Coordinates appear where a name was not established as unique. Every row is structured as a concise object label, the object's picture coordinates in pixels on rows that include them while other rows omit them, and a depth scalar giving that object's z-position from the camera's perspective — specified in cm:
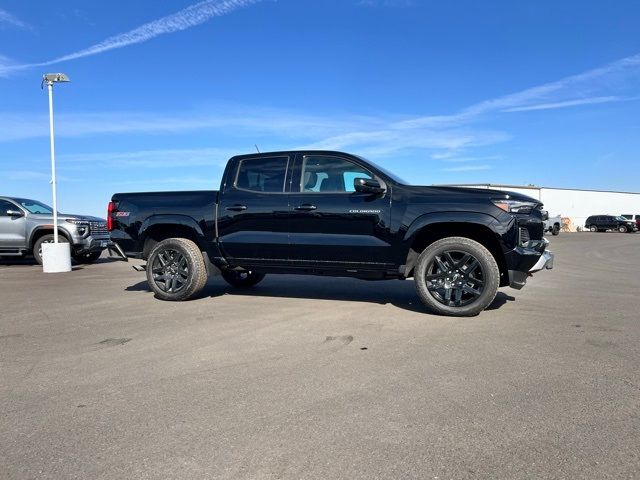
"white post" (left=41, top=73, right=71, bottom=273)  1130
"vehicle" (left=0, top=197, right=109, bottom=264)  1245
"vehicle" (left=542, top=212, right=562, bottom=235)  4038
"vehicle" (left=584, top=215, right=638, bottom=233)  4877
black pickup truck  585
